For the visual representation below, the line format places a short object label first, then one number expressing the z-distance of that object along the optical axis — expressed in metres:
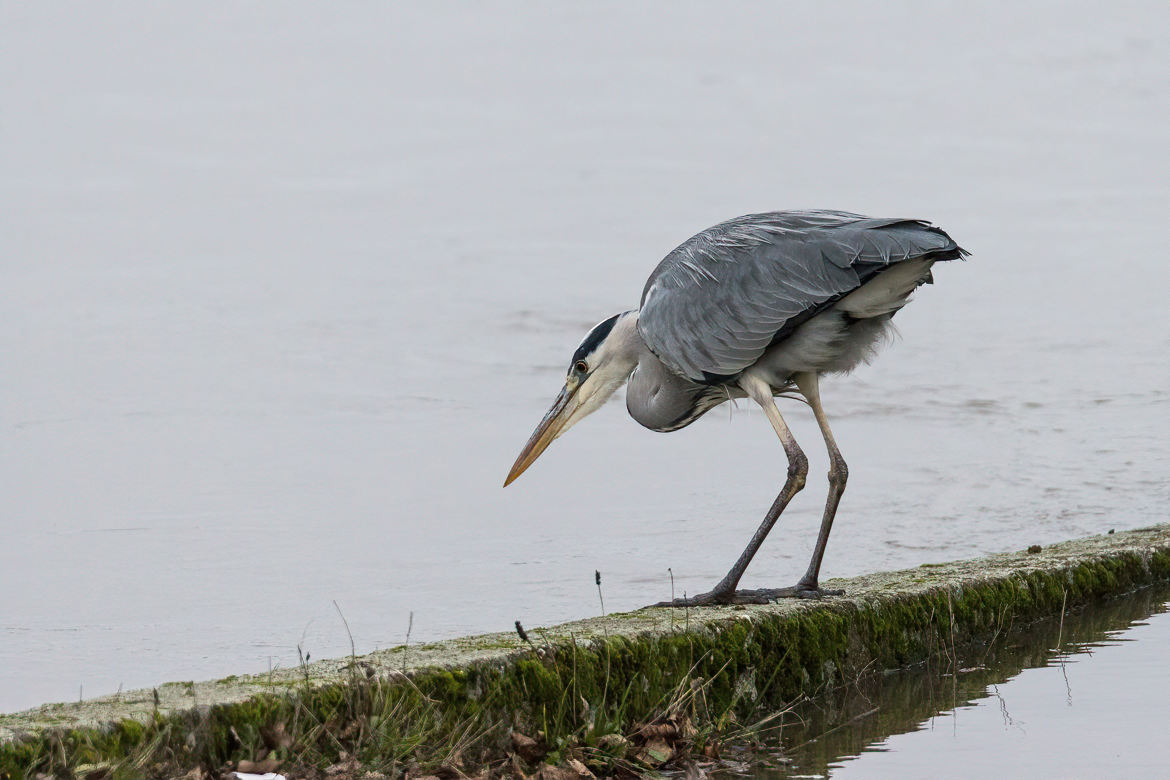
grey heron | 12.62
